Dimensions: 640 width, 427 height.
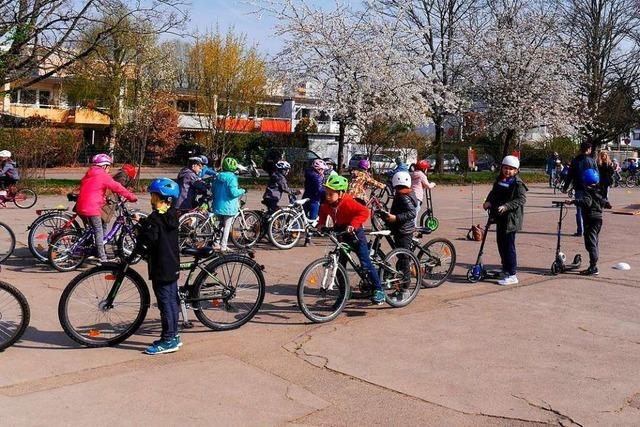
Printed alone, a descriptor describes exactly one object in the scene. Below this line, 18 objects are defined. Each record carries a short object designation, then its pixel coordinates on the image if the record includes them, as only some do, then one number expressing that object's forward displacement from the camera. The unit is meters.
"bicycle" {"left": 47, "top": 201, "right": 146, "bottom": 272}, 9.51
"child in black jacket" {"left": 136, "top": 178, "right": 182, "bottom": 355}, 6.06
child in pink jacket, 9.18
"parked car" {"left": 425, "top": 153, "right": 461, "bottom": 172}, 41.51
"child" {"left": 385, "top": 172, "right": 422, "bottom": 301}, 8.45
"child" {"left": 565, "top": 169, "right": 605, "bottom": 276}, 10.33
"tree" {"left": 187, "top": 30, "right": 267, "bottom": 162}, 34.59
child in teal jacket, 10.85
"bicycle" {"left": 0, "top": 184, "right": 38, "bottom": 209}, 17.39
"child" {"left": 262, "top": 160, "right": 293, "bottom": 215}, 12.67
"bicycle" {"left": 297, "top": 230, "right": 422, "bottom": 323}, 7.16
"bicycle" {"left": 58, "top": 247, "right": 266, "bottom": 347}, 6.23
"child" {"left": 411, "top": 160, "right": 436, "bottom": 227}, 13.76
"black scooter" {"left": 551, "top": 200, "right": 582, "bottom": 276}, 10.42
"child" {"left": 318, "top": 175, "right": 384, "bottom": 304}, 7.37
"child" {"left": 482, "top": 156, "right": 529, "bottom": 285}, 9.29
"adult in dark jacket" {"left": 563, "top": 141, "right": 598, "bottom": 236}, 11.16
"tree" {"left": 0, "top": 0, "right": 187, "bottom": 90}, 20.42
